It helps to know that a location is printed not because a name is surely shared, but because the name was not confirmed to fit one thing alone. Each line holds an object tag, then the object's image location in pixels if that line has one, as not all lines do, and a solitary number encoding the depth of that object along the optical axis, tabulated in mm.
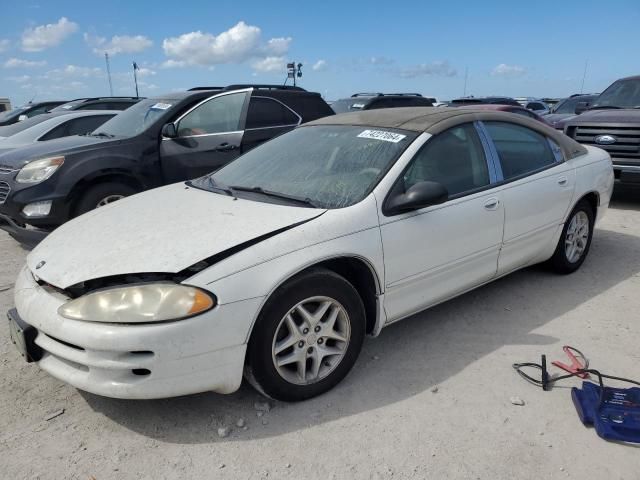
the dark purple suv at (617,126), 6965
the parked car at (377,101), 10273
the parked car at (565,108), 13038
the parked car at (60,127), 8391
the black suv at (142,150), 5035
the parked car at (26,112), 13920
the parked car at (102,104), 12078
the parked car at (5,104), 24828
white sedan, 2316
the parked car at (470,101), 12195
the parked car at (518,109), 10211
